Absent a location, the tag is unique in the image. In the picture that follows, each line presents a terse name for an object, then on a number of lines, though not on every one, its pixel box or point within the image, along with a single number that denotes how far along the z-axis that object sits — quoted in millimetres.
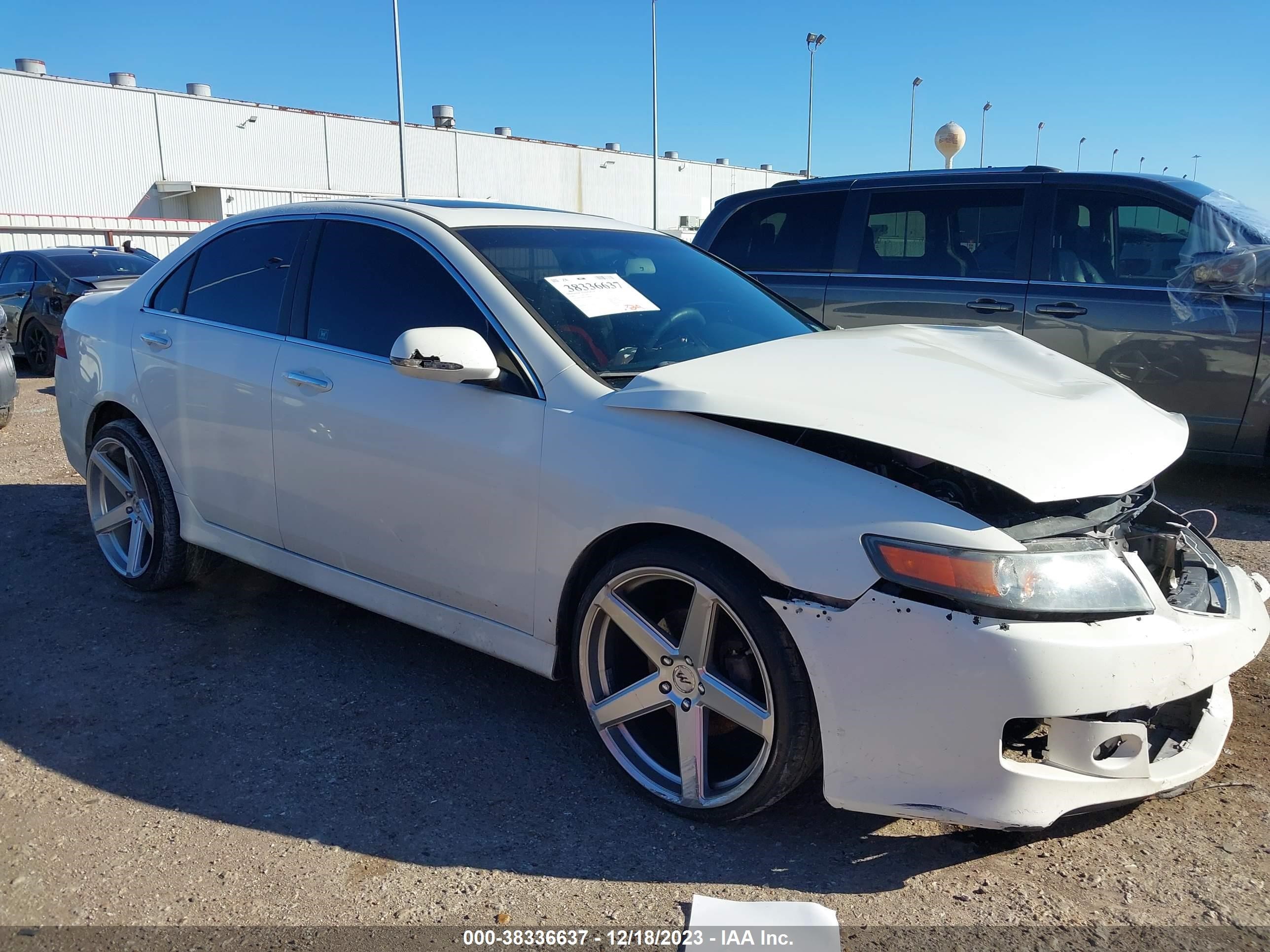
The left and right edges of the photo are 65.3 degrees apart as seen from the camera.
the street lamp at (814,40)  39156
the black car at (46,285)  11602
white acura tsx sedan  2234
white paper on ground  2211
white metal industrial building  32281
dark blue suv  5410
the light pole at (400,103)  30672
